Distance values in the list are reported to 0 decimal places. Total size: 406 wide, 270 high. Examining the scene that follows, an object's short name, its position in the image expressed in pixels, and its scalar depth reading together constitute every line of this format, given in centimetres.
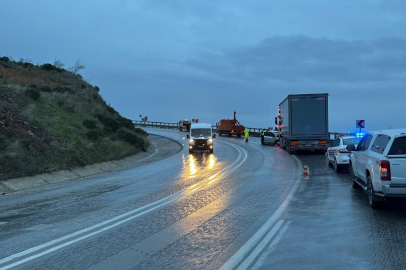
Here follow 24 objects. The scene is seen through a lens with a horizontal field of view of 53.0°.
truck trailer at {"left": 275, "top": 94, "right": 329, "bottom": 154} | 2981
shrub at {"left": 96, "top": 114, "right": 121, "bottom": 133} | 3590
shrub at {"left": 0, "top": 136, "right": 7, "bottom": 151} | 1775
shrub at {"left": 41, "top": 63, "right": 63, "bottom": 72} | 5809
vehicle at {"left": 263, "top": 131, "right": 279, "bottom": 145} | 4352
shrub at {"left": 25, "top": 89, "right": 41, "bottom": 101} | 3052
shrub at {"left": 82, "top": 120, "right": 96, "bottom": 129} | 3130
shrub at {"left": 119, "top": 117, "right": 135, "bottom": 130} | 4397
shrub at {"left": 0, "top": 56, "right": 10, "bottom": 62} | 5484
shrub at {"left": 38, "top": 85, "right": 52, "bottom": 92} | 3699
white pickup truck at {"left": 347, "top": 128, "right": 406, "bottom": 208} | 891
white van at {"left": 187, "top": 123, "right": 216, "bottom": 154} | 3475
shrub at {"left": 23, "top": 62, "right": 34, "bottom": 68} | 5651
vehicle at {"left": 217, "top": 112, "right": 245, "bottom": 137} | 6312
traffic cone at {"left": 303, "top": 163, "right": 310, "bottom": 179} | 1670
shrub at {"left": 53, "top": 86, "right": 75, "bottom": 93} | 4038
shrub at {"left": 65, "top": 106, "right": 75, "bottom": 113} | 3353
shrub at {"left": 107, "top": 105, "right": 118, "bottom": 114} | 4771
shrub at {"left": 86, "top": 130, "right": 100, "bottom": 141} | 2795
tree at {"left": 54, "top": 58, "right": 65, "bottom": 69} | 6156
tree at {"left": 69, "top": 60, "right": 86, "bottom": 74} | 6116
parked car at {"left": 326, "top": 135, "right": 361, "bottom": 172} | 1814
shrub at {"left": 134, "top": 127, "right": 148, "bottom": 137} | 4536
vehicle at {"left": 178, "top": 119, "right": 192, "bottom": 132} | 7981
